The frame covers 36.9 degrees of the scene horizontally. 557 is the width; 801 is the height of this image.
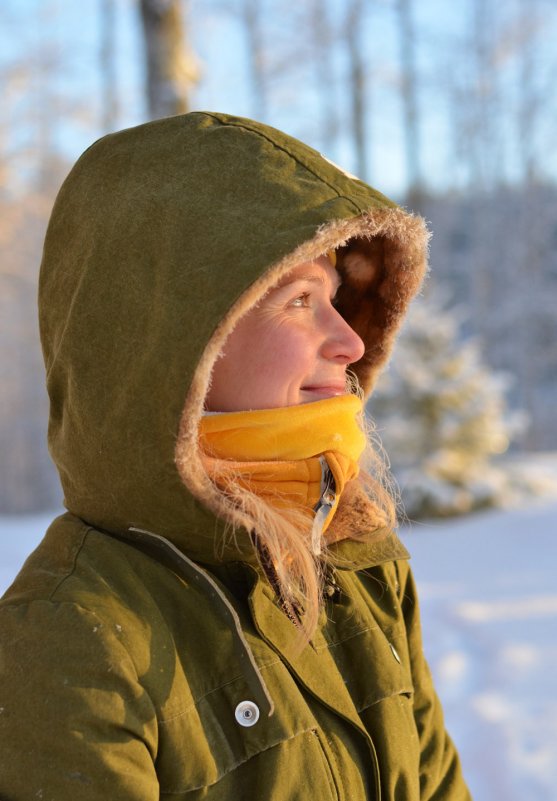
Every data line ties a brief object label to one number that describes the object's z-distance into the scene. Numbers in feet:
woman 3.94
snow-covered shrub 26.43
